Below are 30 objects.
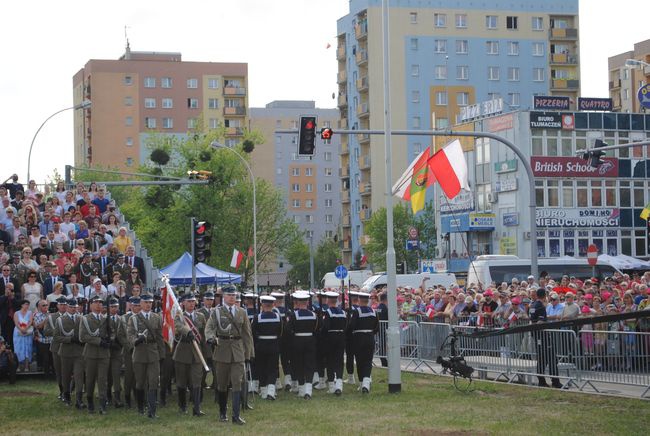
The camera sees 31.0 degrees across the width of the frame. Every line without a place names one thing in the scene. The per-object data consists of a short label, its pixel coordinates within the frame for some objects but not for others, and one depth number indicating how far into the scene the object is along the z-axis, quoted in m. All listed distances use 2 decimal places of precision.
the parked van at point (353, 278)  63.12
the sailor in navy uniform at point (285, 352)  22.27
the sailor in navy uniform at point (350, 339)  22.16
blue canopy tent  42.78
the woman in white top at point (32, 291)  25.12
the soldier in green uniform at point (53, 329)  20.56
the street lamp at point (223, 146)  61.22
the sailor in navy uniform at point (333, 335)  21.56
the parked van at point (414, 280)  49.06
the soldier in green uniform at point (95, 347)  19.58
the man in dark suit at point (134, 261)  27.33
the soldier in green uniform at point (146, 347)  18.38
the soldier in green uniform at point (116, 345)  19.75
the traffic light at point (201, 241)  30.78
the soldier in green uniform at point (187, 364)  18.25
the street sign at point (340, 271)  41.08
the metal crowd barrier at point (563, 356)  19.61
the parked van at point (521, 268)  47.56
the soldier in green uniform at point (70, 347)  20.14
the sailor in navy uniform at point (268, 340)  20.36
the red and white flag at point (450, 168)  31.09
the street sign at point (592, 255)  34.02
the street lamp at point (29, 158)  49.84
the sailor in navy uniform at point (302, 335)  21.09
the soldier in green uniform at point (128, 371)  19.74
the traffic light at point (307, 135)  29.53
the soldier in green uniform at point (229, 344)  17.78
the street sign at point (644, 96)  44.84
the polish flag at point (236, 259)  46.53
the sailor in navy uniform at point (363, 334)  21.59
